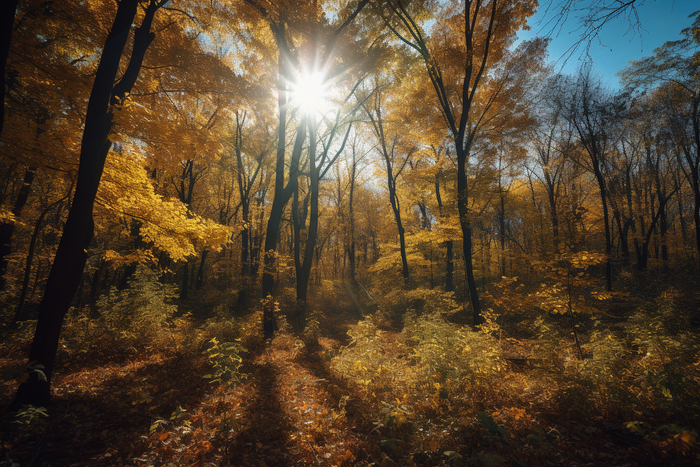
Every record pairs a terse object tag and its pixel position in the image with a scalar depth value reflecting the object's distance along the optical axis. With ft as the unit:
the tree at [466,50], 26.40
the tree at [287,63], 23.56
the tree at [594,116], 42.34
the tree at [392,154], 48.62
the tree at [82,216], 13.11
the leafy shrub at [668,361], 10.51
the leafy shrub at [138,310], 22.76
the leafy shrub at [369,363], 16.26
